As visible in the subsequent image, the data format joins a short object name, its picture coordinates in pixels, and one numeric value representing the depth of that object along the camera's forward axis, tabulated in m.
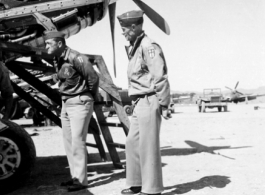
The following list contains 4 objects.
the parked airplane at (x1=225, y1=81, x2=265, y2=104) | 47.19
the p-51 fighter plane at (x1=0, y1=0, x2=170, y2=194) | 4.07
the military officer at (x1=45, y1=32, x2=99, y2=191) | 4.01
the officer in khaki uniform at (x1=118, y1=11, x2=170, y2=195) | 3.30
